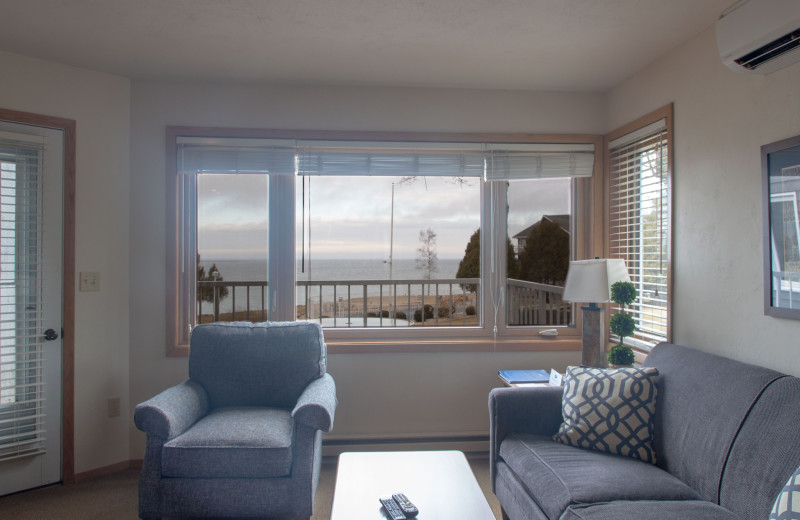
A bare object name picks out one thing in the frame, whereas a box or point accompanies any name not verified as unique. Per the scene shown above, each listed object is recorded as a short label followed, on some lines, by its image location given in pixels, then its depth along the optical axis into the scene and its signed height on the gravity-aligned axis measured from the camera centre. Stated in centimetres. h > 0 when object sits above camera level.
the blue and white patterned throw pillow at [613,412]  214 -67
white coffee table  178 -89
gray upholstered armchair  225 -89
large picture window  328 +25
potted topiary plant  275 -31
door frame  292 -31
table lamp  278 -14
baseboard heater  325 -121
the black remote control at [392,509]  172 -88
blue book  299 -70
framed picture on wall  191 +15
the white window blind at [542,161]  336 +71
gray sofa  164 -78
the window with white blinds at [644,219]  279 +28
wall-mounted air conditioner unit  182 +90
